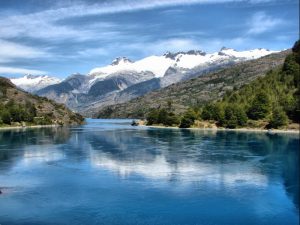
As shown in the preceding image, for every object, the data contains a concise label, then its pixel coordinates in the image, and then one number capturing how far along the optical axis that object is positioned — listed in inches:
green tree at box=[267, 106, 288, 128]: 6486.7
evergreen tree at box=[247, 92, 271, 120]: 7667.3
